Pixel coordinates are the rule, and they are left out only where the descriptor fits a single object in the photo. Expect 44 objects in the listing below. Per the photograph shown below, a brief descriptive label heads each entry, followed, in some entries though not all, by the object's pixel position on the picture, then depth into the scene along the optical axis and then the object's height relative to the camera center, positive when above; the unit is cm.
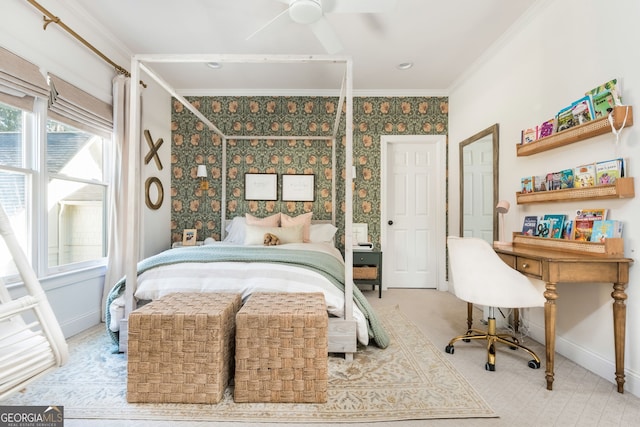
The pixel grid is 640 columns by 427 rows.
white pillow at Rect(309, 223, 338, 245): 389 -25
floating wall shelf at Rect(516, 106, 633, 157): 179 +51
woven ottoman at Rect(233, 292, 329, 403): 166 -75
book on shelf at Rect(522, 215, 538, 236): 249 -10
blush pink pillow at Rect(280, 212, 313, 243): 380 -10
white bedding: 218 -47
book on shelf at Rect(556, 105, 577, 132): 214 +63
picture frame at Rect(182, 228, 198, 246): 402 -29
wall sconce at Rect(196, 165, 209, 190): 408 +48
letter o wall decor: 375 +26
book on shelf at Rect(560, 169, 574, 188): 217 +23
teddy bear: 339 -29
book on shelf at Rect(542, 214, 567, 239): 222 -8
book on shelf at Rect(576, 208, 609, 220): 194 +0
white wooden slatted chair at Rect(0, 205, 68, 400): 93 -41
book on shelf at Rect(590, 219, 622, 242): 184 -10
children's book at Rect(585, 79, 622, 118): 184 +68
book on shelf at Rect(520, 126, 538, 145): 251 +62
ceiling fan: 202 +132
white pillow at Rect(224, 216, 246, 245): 384 -22
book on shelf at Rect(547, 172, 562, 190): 226 +23
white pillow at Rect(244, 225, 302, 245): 350 -23
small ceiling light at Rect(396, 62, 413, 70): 351 +163
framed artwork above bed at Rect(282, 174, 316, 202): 427 +33
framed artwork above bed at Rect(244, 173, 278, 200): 428 +36
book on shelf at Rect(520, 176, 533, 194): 255 +23
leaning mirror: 320 +30
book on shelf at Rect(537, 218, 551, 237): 233 -11
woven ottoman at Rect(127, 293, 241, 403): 164 -73
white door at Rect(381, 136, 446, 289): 436 -2
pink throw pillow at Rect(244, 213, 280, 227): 384 -9
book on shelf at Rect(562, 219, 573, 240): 214 -12
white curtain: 296 +22
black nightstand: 386 -68
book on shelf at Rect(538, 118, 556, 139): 232 +63
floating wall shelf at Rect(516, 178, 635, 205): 177 +12
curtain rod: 227 +143
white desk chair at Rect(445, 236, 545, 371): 201 -46
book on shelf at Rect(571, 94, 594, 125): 200 +65
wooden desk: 175 -36
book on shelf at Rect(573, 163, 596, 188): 200 +23
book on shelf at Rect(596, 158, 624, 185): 183 +24
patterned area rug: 158 -99
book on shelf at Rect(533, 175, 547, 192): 241 +23
